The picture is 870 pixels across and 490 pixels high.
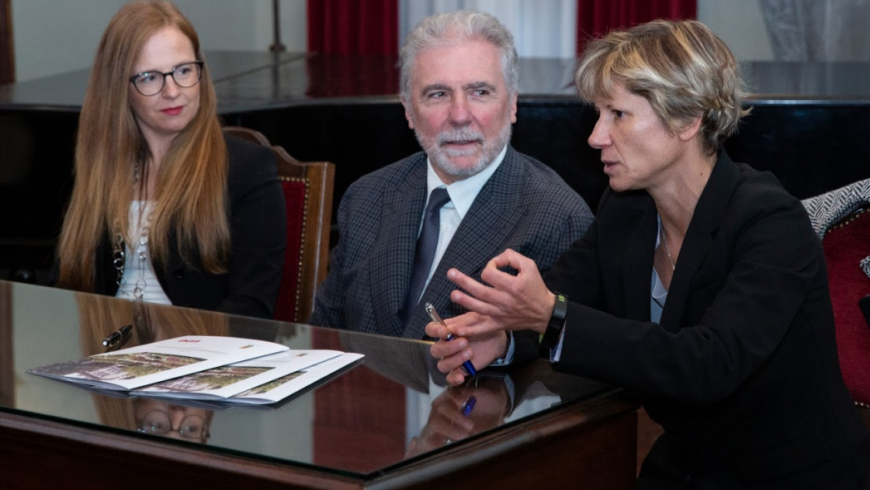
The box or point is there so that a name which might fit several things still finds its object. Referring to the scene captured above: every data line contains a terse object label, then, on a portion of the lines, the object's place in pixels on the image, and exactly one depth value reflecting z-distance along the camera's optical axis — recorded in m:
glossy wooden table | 2.46
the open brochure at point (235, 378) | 2.61
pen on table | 2.86
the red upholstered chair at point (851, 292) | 3.00
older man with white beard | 3.14
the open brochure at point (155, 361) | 2.66
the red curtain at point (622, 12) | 6.14
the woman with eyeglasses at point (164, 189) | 3.41
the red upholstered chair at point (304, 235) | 3.49
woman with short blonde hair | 2.66
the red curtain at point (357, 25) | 6.81
